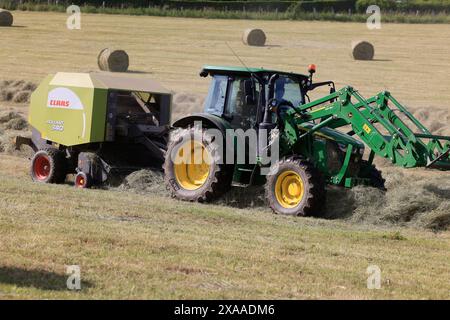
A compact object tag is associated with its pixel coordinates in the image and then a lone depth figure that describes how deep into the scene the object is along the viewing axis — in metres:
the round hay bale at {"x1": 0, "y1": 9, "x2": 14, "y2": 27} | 39.91
